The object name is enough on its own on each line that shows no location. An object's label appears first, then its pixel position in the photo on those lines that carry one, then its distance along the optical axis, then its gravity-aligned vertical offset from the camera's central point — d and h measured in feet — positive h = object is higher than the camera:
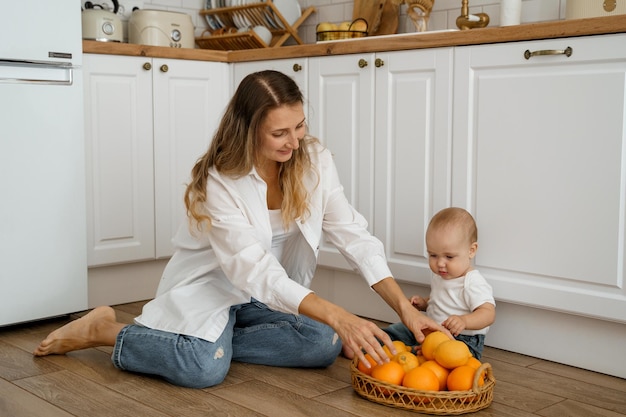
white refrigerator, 9.08 -0.10
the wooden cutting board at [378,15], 11.57 +1.94
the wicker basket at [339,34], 11.17 +1.60
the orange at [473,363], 6.97 -1.76
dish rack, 12.31 +1.93
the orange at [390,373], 6.91 -1.83
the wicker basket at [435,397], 6.68 -1.99
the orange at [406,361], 7.01 -1.75
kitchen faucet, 9.92 +1.58
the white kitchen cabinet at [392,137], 9.05 +0.18
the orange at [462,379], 6.78 -1.84
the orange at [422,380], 6.77 -1.85
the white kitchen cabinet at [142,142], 10.45 +0.13
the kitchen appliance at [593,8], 8.90 +1.59
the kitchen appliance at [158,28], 11.60 +1.74
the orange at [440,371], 6.93 -1.82
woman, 7.28 -1.00
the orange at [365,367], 7.16 -1.85
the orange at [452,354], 6.88 -1.66
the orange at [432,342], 7.04 -1.60
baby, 8.16 -1.20
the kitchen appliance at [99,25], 10.93 +1.67
